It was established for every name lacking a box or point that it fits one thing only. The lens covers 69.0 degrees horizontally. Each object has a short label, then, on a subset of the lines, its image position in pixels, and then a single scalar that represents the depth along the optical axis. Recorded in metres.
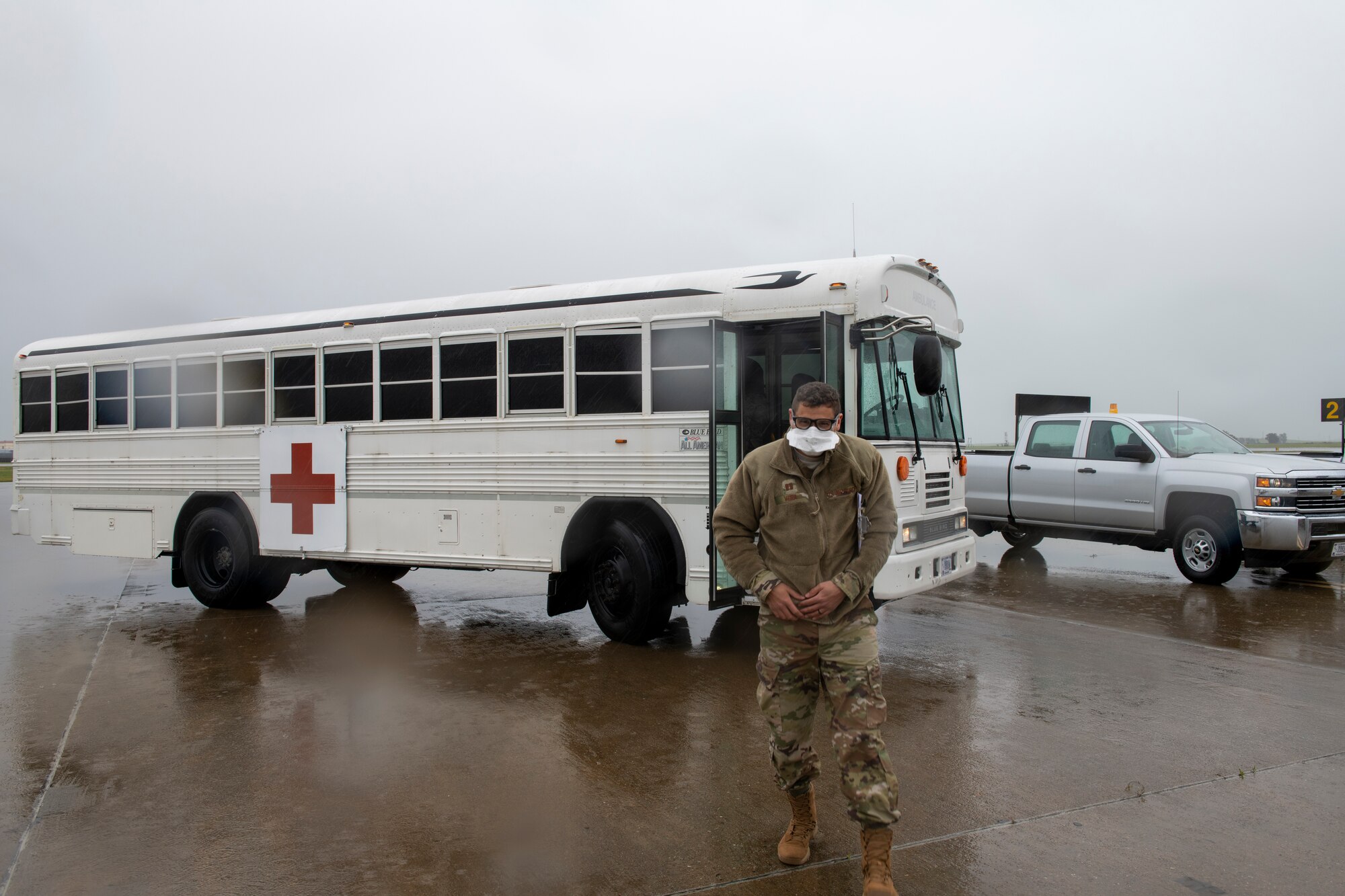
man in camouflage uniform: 3.86
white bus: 7.57
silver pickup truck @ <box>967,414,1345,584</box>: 10.78
